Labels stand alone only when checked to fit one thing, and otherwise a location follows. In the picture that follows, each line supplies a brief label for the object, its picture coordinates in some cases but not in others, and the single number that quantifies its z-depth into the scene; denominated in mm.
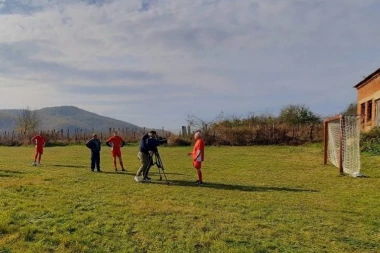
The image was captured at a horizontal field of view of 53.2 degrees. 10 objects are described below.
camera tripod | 14352
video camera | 14227
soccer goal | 16578
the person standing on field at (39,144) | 20859
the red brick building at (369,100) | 28844
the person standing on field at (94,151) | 18281
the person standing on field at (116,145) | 18547
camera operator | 14250
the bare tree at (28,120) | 78550
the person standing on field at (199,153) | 13883
